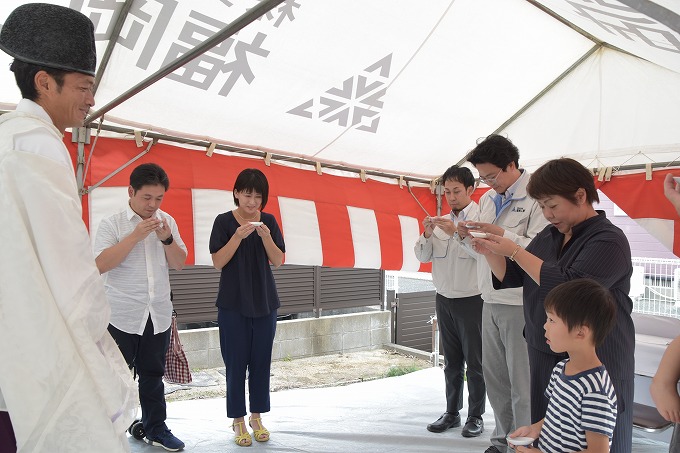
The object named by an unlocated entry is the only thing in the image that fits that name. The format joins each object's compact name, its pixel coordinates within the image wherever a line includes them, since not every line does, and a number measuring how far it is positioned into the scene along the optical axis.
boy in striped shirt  1.40
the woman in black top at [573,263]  1.57
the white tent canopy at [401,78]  2.35
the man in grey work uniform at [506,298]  2.32
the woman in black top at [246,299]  2.71
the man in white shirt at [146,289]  2.48
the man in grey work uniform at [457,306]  3.01
